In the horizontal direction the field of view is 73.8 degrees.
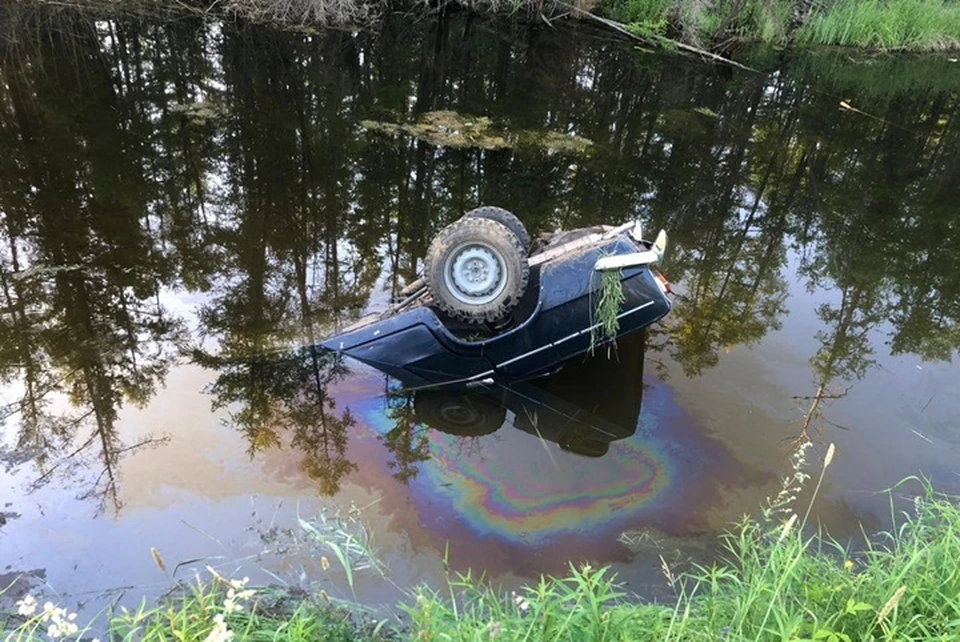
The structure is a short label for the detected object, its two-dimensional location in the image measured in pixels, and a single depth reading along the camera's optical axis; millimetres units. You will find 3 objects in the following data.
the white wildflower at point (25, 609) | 1942
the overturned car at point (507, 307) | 4461
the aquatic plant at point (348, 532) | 3395
